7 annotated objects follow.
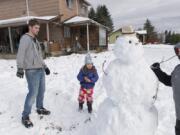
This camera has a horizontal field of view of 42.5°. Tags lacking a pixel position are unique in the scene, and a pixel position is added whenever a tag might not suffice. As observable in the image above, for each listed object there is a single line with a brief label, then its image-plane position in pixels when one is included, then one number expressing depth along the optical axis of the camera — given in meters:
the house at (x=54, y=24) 17.61
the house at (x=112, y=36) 49.64
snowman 2.87
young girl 4.57
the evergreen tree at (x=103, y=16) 42.37
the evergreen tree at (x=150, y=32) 57.72
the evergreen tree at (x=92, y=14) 43.97
